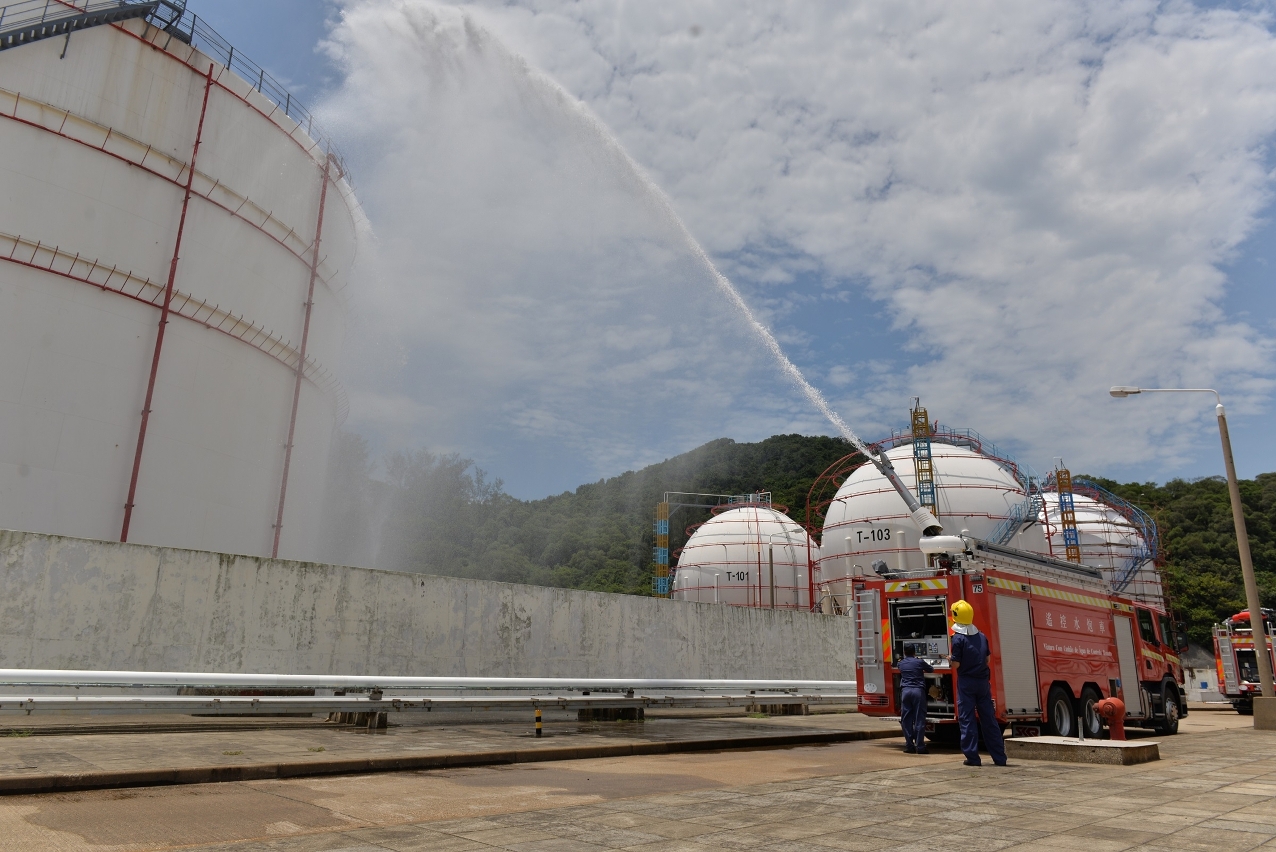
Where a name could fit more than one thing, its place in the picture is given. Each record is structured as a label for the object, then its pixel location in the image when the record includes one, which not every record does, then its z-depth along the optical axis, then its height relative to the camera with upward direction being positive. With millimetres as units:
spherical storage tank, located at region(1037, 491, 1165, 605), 41375 +5560
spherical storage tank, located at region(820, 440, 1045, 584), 31000 +5480
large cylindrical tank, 15859 +7300
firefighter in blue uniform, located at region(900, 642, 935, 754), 11766 -631
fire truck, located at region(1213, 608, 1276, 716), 28875 -22
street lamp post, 17975 +1908
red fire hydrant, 12469 -798
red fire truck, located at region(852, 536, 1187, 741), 12797 +373
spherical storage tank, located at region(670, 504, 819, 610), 37406 +3977
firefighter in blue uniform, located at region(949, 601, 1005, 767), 9977 -417
